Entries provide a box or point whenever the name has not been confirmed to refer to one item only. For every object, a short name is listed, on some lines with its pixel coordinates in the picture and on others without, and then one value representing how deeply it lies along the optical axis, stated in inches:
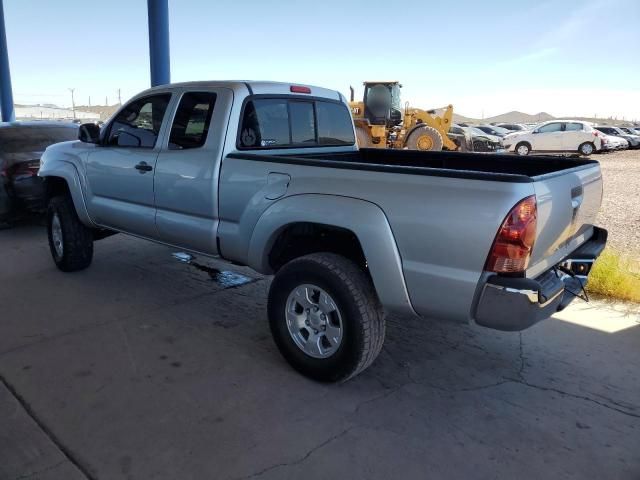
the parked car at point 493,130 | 1199.8
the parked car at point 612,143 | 927.7
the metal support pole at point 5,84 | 803.4
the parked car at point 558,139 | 900.0
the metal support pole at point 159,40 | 373.1
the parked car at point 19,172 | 274.5
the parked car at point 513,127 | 1368.1
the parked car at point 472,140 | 849.5
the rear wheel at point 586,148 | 908.6
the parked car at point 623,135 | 1157.7
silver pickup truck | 100.7
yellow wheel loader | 713.6
